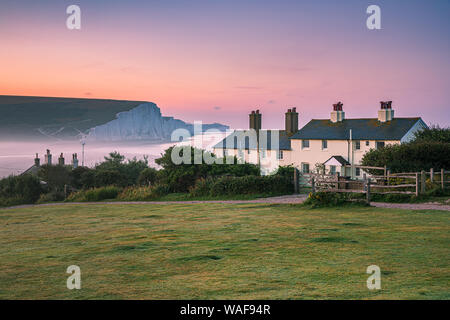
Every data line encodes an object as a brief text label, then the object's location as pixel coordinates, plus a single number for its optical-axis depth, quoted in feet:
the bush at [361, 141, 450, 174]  100.12
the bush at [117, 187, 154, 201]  100.27
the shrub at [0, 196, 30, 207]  115.96
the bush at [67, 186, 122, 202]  105.91
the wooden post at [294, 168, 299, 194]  97.09
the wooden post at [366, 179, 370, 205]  71.01
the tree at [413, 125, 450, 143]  119.75
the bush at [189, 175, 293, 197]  94.58
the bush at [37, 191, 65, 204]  115.44
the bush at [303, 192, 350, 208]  69.38
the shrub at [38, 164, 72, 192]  131.44
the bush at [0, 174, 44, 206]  123.65
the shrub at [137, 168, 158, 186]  123.65
